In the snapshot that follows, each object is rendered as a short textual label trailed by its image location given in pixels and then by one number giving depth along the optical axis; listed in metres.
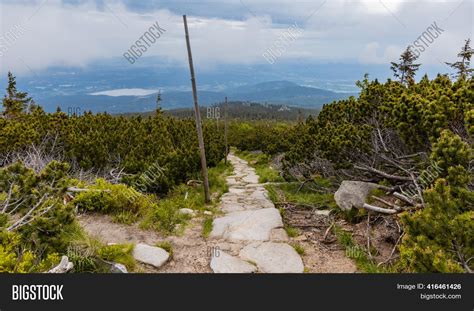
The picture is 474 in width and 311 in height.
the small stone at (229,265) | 4.14
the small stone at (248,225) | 5.29
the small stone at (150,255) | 4.21
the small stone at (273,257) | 4.27
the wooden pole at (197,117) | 6.47
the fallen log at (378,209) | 5.08
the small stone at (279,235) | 5.16
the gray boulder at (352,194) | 5.92
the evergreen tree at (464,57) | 18.36
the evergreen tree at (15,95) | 28.23
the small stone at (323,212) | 6.38
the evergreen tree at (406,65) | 21.64
